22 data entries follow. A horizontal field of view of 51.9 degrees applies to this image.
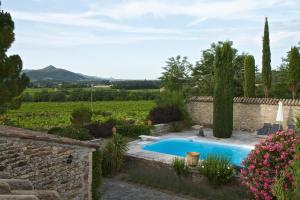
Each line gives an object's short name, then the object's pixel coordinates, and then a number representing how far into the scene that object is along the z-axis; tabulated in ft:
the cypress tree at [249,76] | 78.02
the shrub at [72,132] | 45.19
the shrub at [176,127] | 67.10
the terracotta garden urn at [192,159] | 37.81
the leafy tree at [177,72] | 110.32
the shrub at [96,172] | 28.55
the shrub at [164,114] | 66.74
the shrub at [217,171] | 34.47
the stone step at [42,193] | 13.97
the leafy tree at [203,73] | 108.57
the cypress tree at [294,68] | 76.59
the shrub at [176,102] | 69.67
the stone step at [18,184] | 15.80
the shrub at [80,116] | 64.18
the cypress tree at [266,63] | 79.46
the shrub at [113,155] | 40.16
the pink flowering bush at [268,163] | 27.37
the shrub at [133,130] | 59.16
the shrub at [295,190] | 20.06
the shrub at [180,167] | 37.09
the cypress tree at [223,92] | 61.52
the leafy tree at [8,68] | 48.08
